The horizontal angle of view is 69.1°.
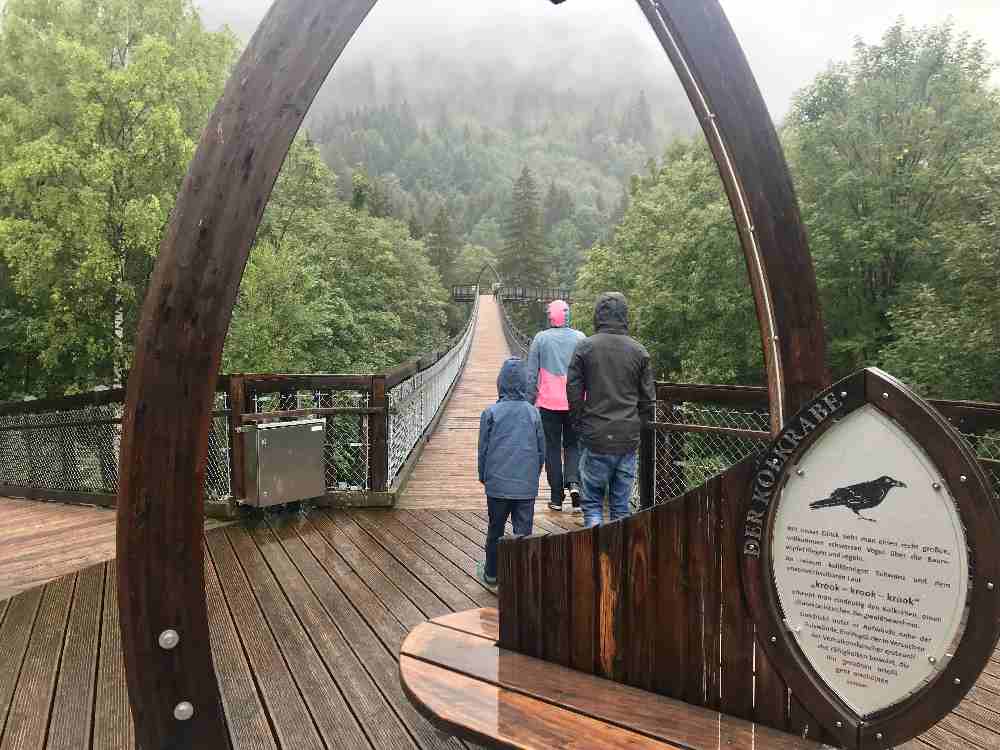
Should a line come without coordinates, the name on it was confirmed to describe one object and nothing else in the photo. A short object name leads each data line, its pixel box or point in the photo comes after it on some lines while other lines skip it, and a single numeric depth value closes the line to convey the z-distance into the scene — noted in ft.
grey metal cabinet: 15.66
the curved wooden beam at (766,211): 6.88
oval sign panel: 4.68
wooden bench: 5.64
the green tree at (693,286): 66.44
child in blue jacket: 11.76
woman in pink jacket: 15.70
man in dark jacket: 12.30
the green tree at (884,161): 57.82
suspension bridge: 5.06
